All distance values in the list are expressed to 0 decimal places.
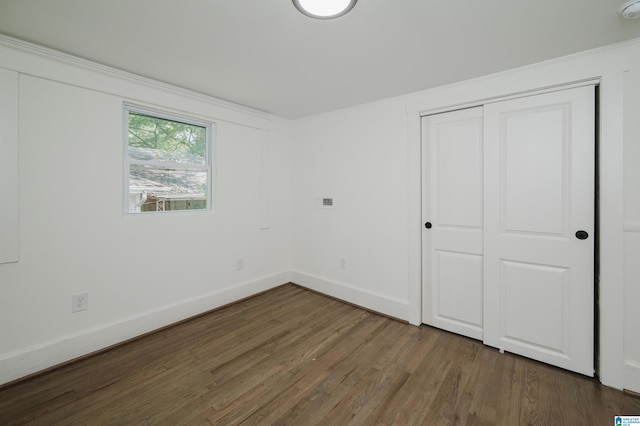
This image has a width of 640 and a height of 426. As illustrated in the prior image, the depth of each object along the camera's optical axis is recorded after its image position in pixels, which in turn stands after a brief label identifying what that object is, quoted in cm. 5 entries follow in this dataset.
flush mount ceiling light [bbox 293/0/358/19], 149
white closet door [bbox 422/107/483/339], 254
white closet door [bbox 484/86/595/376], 204
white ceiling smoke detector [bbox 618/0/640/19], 149
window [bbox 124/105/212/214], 261
